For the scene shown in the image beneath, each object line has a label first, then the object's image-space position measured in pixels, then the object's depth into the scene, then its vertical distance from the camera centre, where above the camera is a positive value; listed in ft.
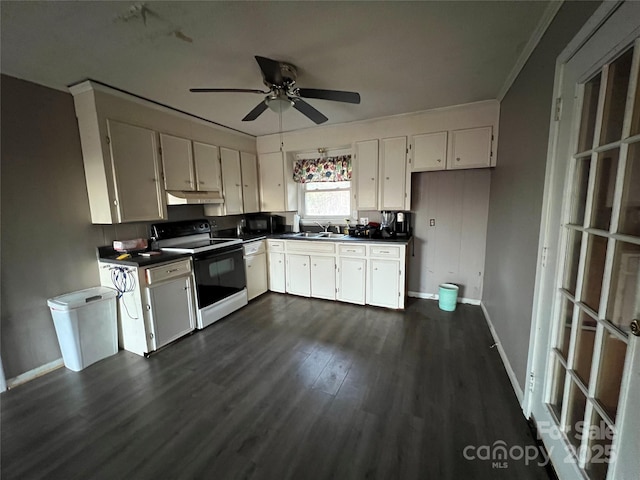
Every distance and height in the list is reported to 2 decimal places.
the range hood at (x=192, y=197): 9.40 +0.51
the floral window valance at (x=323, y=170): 12.51 +1.93
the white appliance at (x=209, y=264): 9.26 -2.07
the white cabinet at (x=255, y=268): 11.50 -2.73
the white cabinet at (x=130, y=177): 7.81 +1.12
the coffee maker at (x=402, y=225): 11.22 -0.83
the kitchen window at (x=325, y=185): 12.67 +1.18
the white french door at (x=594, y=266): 2.91 -0.90
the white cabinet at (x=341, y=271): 10.39 -2.77
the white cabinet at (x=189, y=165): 9.29 +1.79
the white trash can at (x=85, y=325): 7.09 -3.22
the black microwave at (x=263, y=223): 13.33 -0.76
